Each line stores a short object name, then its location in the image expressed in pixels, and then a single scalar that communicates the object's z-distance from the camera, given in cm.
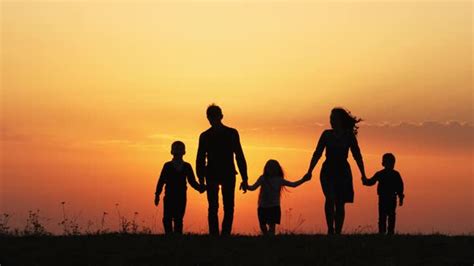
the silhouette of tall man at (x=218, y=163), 1800
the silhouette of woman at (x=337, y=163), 1862
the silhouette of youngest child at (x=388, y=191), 2091
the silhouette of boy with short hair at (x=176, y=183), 1933
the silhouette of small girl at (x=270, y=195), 2064
